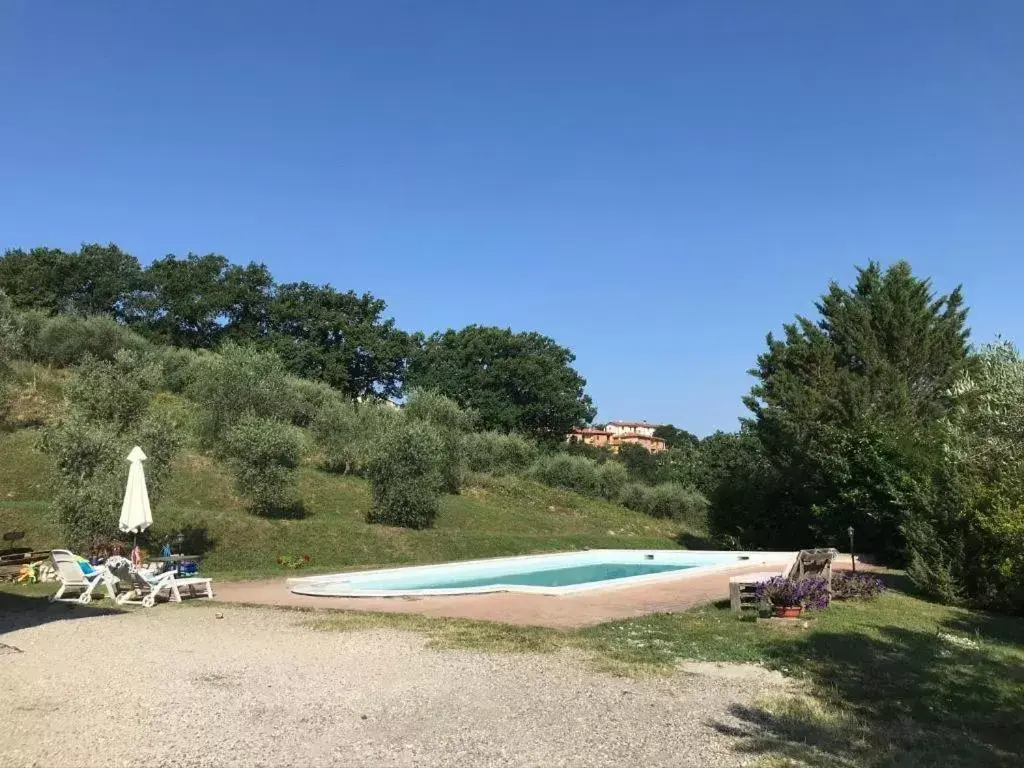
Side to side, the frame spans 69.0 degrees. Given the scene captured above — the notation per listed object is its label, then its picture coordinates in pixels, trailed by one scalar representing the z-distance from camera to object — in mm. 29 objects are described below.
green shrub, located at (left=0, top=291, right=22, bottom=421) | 26906
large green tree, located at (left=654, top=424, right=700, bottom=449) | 115688
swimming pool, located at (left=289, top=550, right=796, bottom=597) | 13773
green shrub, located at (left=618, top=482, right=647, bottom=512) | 43469
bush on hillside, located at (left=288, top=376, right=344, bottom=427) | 38219
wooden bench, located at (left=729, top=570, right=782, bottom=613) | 10844
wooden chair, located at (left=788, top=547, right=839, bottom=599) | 11697
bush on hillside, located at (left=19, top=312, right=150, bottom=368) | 39531
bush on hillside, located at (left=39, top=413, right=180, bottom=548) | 16125
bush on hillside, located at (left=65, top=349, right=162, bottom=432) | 22078
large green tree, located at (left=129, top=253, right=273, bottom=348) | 58031
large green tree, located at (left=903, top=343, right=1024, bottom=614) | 10945
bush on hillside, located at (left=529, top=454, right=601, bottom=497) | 44188
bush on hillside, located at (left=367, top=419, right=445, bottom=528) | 24406
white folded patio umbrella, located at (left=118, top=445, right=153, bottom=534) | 13258
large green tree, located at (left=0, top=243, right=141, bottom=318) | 51688
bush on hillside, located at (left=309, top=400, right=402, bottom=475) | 33438
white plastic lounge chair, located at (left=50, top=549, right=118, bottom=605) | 11648
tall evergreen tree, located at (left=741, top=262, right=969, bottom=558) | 19672
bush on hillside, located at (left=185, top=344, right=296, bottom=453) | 29047
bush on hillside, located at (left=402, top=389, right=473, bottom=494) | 34438
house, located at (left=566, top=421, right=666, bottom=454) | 121975
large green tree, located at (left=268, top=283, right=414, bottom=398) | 59562
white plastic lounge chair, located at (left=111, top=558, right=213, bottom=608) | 11750
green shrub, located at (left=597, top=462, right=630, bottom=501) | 44375
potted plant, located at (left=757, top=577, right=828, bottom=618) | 10348
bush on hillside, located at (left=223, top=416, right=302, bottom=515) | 22719
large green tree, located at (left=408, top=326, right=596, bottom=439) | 62219
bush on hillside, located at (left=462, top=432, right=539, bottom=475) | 43594
